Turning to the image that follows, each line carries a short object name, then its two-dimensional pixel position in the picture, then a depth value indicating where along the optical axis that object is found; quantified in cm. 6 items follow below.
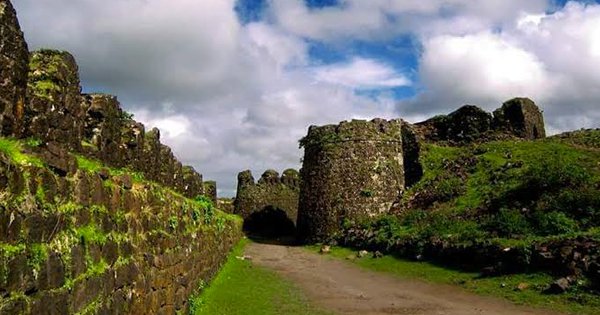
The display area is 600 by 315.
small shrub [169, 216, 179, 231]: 1005
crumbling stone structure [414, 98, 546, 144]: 3659
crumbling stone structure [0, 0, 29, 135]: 514
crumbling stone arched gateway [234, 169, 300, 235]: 4950
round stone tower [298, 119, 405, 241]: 3494
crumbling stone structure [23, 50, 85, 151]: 605
